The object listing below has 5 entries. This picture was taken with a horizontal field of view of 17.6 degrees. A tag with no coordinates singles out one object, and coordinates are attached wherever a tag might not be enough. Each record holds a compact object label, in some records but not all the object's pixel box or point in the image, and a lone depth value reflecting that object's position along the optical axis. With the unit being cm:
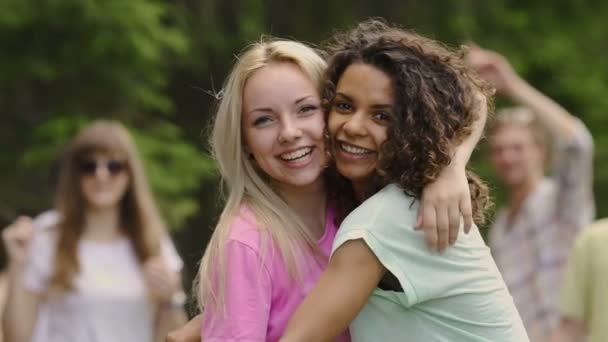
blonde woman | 431
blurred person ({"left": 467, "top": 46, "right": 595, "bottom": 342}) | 906
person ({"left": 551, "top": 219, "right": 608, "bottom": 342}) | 676
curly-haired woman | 408
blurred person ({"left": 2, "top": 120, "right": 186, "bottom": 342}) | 848
